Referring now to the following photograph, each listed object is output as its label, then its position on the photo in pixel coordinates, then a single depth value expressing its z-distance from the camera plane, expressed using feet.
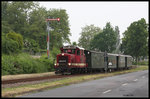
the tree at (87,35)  438.81
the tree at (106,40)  400.71
